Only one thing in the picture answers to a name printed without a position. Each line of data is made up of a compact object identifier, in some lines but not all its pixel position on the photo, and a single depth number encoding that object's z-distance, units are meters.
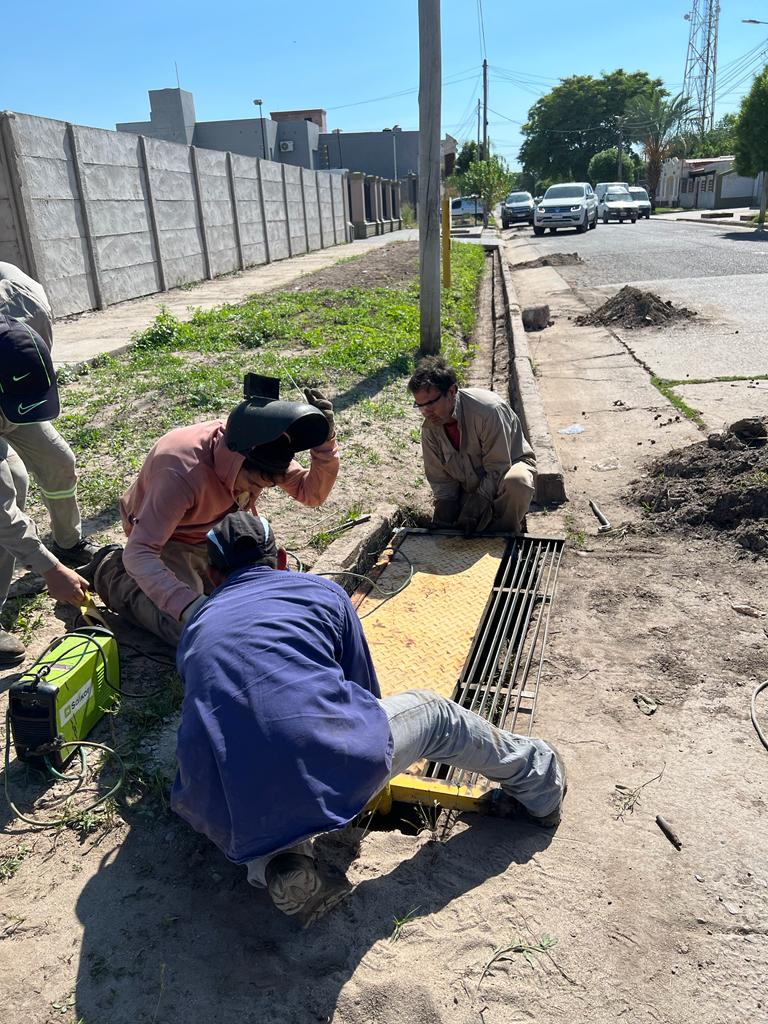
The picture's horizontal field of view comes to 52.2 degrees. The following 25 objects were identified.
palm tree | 60.72
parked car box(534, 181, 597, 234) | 30.86
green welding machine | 2.74
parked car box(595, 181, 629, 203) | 38.94
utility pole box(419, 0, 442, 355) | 8.39
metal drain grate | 3.44
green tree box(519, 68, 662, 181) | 73.00
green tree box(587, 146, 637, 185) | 66.00
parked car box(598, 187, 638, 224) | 36.53
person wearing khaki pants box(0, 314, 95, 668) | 3.38
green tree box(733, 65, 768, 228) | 27.02
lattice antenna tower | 79.62
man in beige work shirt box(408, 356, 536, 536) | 4.77
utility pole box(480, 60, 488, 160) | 54.03
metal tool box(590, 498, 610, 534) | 5.16
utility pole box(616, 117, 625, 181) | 62.86
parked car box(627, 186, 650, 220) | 36.94
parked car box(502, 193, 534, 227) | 40.22
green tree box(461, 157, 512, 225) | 46.88
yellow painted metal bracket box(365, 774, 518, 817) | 2.74
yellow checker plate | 3.68
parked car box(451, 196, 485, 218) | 52.87
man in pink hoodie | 2.88
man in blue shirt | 1.91
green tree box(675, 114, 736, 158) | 67.50
